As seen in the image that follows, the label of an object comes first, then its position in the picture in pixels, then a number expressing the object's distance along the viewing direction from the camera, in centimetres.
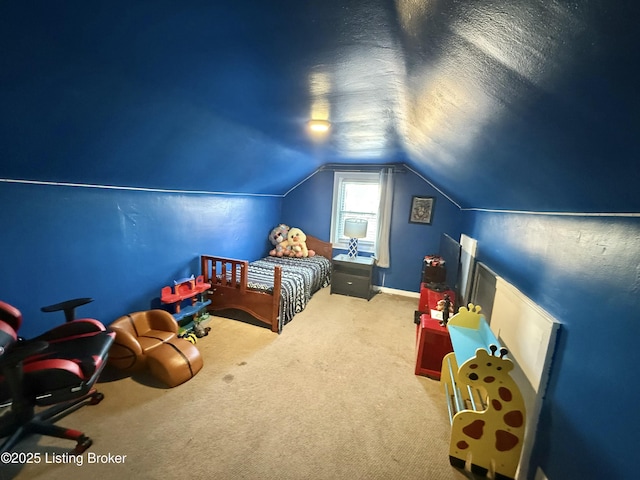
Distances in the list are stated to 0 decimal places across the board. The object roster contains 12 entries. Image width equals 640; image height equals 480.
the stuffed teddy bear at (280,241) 452
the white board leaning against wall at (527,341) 123
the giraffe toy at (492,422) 134
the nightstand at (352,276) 394
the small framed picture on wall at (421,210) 403
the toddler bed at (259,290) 286
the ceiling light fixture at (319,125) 210
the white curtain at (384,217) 410
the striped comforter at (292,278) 301
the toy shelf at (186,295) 256
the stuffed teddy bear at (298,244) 448
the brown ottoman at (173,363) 194
